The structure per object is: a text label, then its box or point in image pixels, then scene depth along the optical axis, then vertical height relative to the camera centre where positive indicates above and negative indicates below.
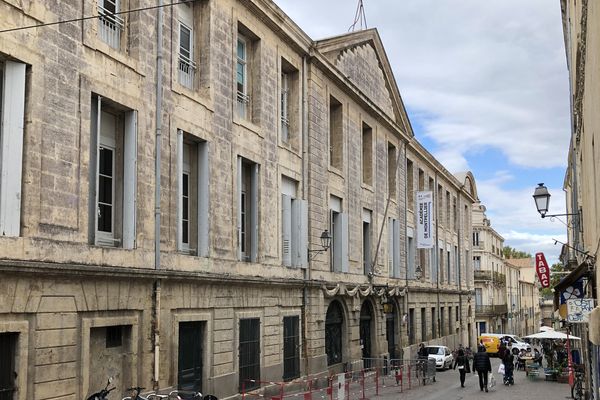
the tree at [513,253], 120.34 +5.31
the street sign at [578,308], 13.43 -0.46
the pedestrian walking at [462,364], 25.84 -2.88
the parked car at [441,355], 33.44 -3.32
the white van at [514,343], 45.40 -3.86
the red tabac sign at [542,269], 28.20 +0.58
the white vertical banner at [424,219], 35.25 +3.24
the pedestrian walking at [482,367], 24.25 -2.77
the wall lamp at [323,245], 22.55 +1.26
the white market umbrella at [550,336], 29.59 -2.17
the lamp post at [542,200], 17.53 +2.02
